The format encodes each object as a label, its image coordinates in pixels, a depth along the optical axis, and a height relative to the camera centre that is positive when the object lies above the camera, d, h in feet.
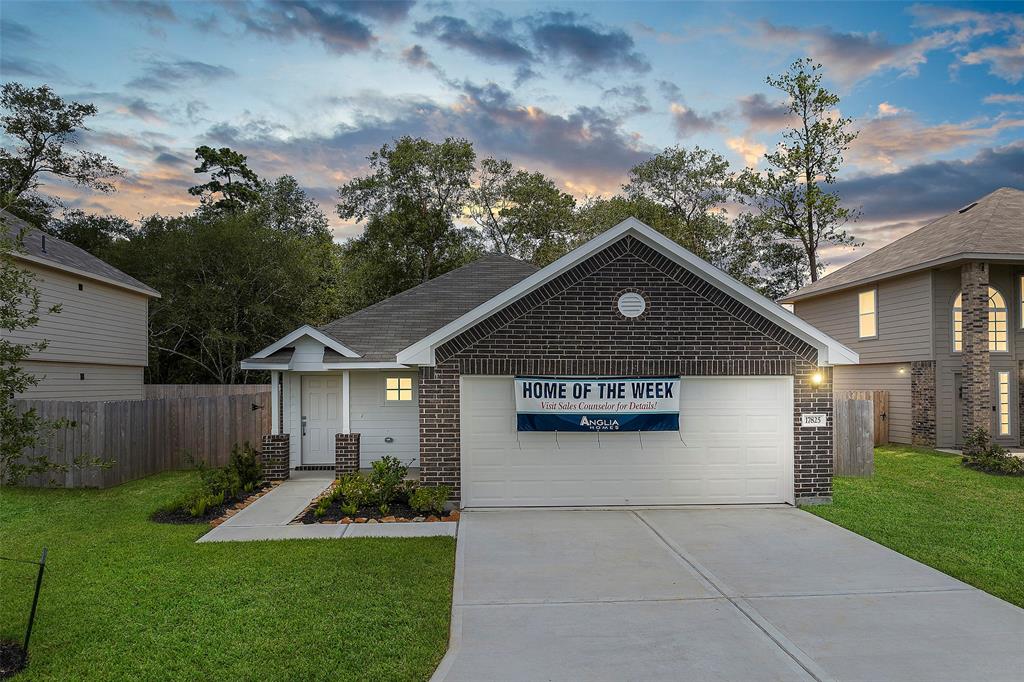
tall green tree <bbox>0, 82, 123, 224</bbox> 92.48 +33.00
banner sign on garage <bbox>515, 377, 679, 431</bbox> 33.19 -2.20
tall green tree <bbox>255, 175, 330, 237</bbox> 136.56 +34.51
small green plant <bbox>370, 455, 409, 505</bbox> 33.30 -6.11
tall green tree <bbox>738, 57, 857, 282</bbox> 90.33 +27.95
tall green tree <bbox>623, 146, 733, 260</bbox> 119.24 +32.87
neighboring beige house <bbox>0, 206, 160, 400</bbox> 55.21 +3.81
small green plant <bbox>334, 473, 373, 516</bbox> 31.91 -6.81
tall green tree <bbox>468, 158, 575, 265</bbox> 117.70 +28.81
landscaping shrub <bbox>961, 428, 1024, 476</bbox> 43.39 -6.93
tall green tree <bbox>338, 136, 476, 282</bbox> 109.29 +29.20
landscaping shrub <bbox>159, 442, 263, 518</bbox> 32.81 -6.99
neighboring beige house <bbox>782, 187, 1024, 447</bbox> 52.37 +3.02
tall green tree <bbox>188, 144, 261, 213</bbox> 129.70 +38.68
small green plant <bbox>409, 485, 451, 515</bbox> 31.99 -6.90
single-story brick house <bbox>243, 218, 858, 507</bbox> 33.19 -1.43
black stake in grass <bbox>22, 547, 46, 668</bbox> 15.24 -6.56
